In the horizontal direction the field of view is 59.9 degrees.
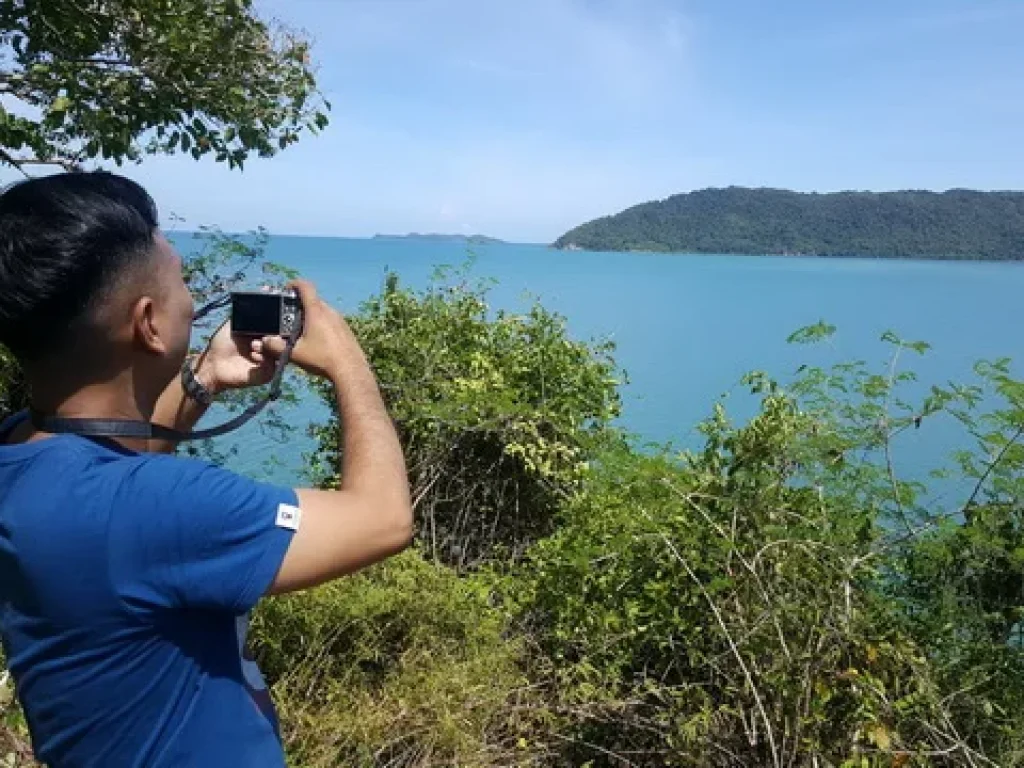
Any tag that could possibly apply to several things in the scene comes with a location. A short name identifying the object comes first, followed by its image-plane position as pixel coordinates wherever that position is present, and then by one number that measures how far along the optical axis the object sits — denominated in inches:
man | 37.4
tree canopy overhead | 141.0
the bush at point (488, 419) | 174.7
